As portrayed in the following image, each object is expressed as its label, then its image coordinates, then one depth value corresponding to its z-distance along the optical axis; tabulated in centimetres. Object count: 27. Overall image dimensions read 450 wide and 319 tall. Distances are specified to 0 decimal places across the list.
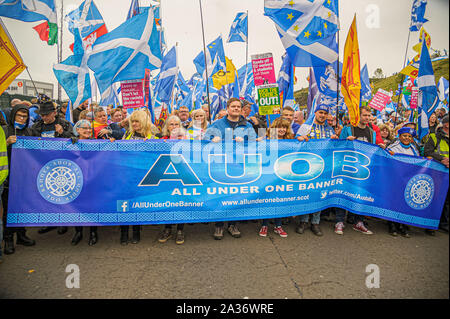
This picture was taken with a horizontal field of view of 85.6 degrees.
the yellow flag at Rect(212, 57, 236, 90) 815
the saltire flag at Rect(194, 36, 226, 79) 842
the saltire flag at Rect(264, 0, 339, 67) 447
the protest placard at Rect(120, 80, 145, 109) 534
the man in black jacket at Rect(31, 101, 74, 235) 379
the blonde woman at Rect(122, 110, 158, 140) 384
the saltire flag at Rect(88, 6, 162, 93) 411
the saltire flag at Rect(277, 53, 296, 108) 637
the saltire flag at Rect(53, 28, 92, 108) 453
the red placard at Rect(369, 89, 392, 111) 907
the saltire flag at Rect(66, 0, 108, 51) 640
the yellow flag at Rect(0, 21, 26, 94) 326
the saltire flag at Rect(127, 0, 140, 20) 526
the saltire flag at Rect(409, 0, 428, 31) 837
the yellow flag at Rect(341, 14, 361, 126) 411
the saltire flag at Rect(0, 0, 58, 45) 415
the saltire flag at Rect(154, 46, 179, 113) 684
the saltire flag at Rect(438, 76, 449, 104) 912
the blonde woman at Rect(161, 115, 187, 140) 402
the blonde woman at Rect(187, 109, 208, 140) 441
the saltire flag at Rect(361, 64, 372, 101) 1080
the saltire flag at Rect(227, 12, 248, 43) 944
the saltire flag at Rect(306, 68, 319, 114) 583
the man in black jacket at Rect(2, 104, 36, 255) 338
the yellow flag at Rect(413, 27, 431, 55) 903
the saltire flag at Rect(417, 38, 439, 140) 443
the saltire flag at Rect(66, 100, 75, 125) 549
